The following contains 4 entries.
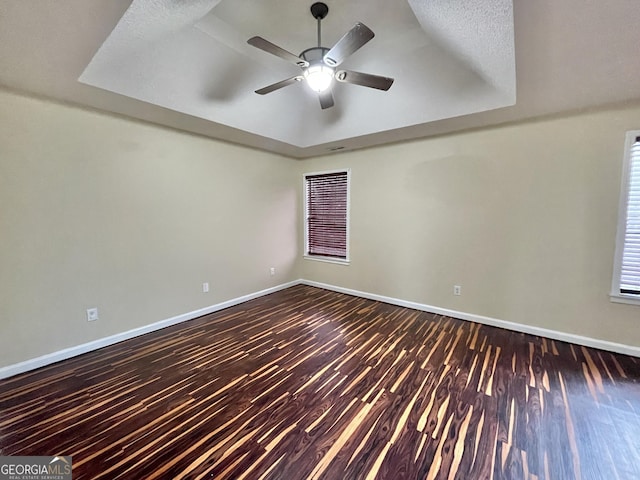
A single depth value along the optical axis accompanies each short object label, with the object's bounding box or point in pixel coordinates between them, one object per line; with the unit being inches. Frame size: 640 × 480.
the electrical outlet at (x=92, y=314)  104.5
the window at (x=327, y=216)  177.3
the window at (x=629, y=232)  96.6
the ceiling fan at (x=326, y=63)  69.8
